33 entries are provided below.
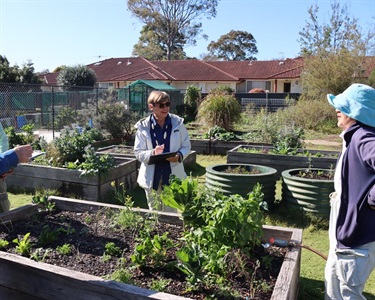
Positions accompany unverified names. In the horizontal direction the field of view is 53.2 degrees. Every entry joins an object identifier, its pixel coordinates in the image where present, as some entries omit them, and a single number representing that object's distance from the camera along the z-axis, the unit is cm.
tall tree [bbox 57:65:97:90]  2803
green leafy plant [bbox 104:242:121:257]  288
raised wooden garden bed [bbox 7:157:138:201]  588
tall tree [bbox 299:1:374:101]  1781
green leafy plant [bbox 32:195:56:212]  378
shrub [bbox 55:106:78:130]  1409
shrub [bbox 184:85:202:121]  2056
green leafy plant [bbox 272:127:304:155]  771
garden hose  284
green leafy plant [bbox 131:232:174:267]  261
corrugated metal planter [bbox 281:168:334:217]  485
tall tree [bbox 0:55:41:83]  2528
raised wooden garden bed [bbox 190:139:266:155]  997
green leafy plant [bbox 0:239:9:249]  291
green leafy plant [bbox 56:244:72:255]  288
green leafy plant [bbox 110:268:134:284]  238
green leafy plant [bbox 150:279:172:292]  235
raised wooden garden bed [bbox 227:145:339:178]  705
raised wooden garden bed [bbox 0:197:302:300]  217
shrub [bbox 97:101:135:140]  1173
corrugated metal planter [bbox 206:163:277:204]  509
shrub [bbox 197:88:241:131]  1220
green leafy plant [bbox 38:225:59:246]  304
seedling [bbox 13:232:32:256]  279
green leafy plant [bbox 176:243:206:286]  234
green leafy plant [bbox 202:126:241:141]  1029
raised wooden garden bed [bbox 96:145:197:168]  832
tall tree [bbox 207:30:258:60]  6100
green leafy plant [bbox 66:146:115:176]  582
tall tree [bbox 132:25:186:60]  5129
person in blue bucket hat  214
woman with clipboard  373
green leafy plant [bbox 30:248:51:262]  270
